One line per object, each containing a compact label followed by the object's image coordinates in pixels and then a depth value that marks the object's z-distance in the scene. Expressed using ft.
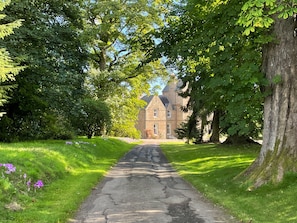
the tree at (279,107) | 30.73
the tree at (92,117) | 95.19
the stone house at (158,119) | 253.65
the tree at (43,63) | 58.85
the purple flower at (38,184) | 30.19
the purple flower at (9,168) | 29.39
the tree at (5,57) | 35.86
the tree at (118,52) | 95.66
